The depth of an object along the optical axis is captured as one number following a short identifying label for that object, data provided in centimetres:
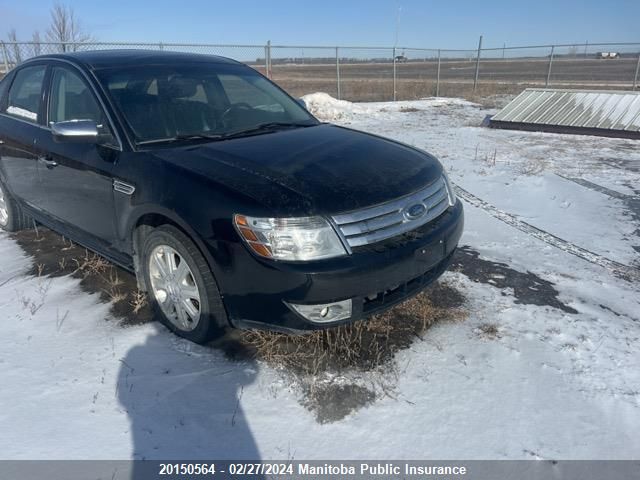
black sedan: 234
